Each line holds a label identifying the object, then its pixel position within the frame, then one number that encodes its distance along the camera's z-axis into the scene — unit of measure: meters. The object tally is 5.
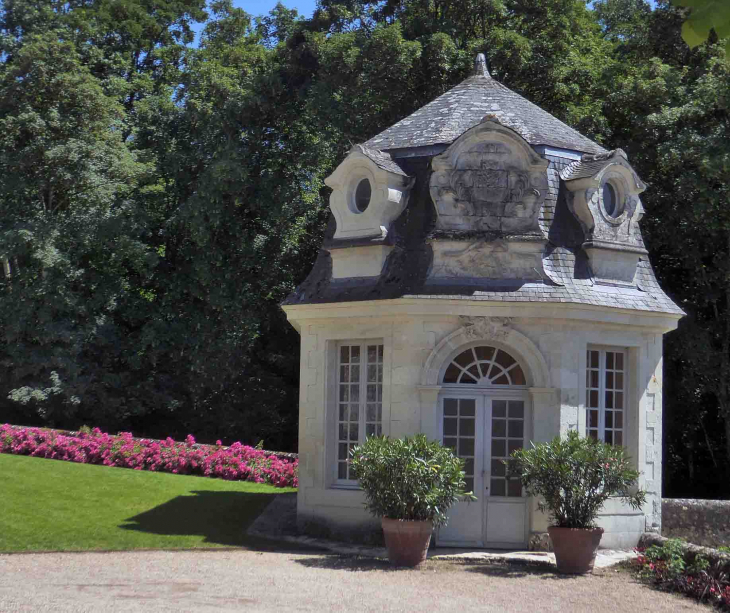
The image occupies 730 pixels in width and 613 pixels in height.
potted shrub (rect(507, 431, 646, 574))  12.13
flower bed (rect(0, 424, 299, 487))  19.73
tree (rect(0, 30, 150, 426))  24.05
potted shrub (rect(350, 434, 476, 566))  12.14
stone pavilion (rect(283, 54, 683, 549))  13.70
